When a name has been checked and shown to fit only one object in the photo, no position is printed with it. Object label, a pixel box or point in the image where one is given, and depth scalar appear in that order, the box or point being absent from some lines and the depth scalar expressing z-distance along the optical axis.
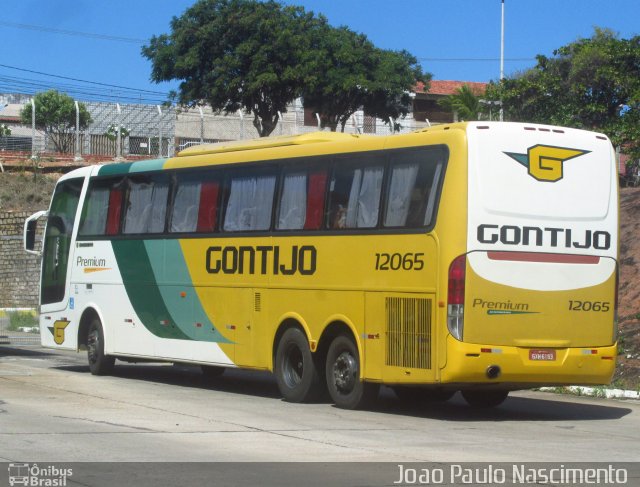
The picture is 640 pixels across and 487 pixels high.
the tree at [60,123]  50.72
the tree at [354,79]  55.72
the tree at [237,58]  53.78
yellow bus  14.02
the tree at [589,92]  28.16
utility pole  58.81
